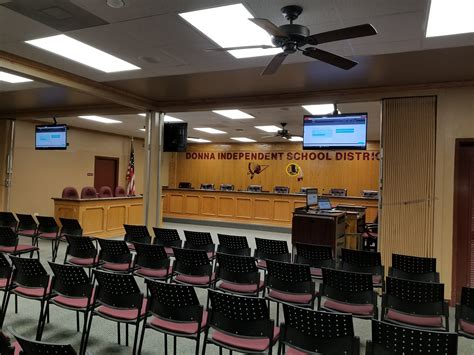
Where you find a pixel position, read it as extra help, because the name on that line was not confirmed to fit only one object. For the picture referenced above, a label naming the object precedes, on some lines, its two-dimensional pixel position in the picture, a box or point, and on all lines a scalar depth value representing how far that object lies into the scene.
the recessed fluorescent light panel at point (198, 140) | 13.02
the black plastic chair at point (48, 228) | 5.75
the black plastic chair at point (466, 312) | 2.63
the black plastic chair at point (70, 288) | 2.93
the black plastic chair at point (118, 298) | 2.72
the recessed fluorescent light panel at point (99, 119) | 8.91
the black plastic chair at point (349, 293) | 2.98
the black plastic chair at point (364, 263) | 3.71
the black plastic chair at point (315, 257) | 4.00
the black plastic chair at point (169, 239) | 4.91
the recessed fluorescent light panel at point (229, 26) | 2.94
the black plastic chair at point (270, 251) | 4.23
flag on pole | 11.65
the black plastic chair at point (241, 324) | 2.31
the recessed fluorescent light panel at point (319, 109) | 6.56
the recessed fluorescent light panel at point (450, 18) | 2.73
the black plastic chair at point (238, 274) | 3.50
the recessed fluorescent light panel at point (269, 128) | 9.61
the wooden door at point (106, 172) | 11.95
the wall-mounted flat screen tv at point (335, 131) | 5.12
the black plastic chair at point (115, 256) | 4.15
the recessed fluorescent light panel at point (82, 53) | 3.79
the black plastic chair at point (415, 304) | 2.77
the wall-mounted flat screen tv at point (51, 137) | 7.80
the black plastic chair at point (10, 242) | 4.79
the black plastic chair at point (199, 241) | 4.74
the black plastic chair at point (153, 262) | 3.92
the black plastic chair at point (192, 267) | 3.74
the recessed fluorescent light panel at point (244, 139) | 12.38
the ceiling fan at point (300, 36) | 2.56
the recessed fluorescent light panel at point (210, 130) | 10.21
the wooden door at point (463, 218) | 4.71
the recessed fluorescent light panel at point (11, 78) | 5.32
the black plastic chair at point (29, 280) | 3.10
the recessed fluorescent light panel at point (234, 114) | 7.42
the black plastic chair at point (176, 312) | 2.51
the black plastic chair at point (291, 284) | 3.18
